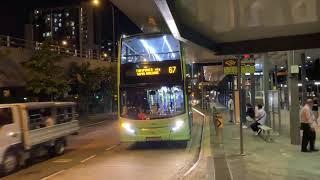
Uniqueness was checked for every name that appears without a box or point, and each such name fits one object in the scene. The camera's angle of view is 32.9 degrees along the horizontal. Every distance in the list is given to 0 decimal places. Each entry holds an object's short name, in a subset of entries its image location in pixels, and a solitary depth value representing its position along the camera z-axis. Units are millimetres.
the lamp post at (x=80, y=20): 91550
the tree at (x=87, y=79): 51594
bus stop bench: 20925
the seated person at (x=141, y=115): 20422
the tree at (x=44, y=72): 38594
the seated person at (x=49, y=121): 18422
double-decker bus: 20281
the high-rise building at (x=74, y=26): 85750
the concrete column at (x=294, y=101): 18797
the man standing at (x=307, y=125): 16281
